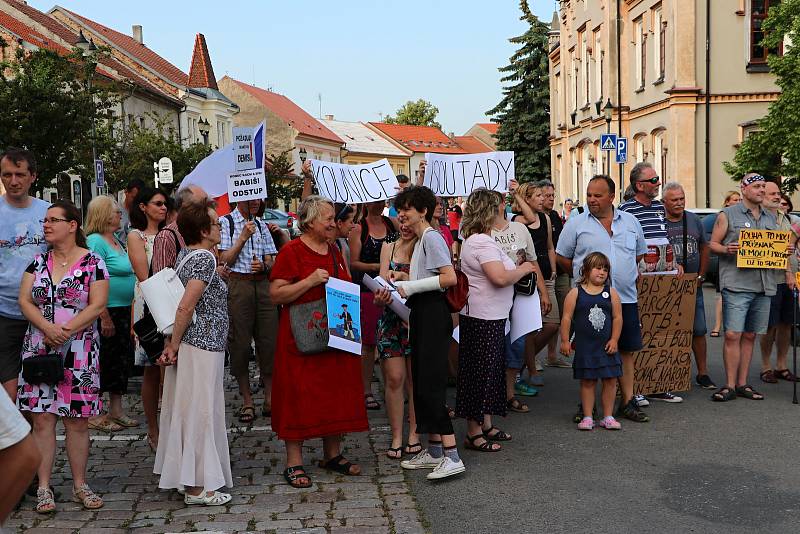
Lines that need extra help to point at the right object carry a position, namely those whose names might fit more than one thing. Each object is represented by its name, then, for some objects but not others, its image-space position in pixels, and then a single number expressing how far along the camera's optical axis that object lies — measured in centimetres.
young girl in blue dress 770
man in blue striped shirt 847
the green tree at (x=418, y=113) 12650
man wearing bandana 877
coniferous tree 5881
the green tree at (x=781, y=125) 2420
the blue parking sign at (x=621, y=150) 2834
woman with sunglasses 716
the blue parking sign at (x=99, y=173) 2550
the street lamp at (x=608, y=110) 3409
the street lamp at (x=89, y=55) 2680
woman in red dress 624
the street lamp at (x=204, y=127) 6914
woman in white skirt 586
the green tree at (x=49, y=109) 2441
